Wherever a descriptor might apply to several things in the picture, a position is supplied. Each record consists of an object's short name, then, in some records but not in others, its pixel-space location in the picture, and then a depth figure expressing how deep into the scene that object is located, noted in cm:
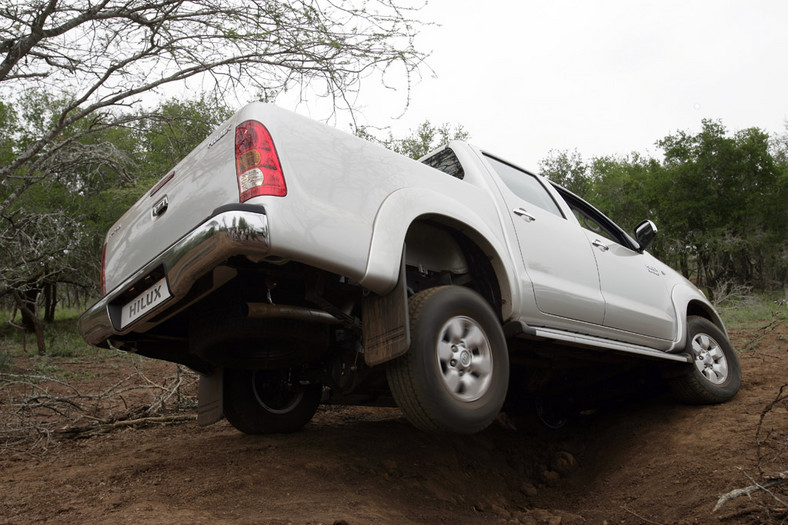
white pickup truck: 228
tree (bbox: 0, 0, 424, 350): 536
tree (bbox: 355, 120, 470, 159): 2391
